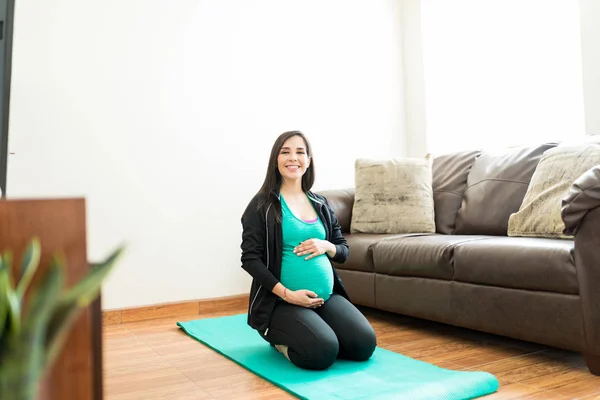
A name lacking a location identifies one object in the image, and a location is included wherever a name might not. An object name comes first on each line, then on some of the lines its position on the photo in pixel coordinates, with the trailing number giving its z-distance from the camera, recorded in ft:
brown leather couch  5.70
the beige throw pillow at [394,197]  9.77
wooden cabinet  1.55
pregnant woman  6.34
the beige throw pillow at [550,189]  7.36
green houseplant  0.97
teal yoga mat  5.37
